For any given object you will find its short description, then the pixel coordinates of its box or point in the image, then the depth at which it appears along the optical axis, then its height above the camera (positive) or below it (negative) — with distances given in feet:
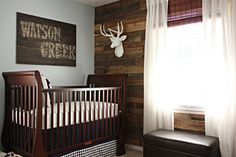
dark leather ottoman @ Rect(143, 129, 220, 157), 7.38 -2.45
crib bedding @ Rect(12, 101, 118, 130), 7.54 -1.43
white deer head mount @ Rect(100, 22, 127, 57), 11.75 +2.06
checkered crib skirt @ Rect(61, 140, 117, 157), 8.60 -3.15
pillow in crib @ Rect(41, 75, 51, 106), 9.19 -0.29
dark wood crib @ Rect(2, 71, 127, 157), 7.24 -1.66
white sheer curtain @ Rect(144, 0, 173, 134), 9.90 +0.50
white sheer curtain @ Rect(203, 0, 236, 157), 8.05 +0.25
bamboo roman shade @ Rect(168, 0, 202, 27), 9.14 +2.93
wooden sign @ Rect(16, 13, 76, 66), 9.93 +1.83
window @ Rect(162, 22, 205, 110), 9.12 +0.57
